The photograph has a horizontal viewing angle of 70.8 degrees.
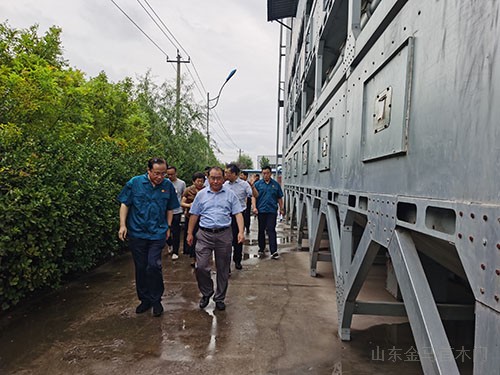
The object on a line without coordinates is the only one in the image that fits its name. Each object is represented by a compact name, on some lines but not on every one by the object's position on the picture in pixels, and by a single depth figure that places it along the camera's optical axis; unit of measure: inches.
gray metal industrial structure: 45.0
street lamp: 549.5
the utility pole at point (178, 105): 480.4
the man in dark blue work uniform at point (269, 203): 258.1
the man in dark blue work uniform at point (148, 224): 147.5
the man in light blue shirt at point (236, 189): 220.1
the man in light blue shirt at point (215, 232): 154.1
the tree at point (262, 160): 2253.1
